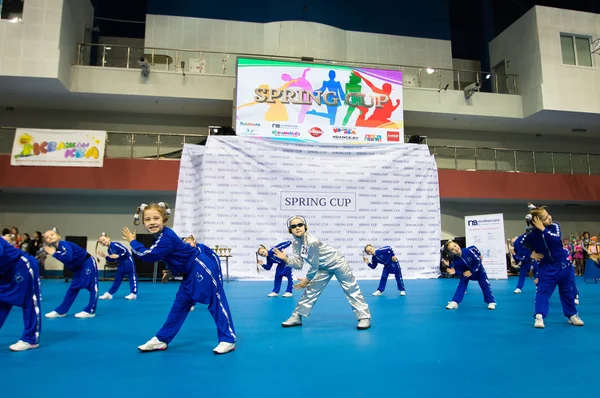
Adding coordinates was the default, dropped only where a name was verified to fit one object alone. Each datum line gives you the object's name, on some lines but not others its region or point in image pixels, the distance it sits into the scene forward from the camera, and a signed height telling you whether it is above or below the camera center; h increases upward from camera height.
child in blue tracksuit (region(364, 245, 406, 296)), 10.82 -0.33
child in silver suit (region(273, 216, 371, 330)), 6.05 -0.29
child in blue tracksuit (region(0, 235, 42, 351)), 4.64 -0.46
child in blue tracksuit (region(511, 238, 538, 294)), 10.86 -0.29
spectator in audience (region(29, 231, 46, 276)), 16.00 +0.08
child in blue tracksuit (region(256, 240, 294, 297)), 10.39 -0.57
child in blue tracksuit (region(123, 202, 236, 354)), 4.56 -0.30
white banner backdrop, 15.05 +1.91
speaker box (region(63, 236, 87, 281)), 16.20 +0.39
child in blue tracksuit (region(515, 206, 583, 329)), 6.03 -0.24
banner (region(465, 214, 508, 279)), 16.36 +0.40
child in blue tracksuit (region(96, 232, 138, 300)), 9.36 -0.35
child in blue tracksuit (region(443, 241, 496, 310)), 8.30 -0.36
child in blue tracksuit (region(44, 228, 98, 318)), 7.09 -0.40
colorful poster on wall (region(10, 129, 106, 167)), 15.64 +3.67
